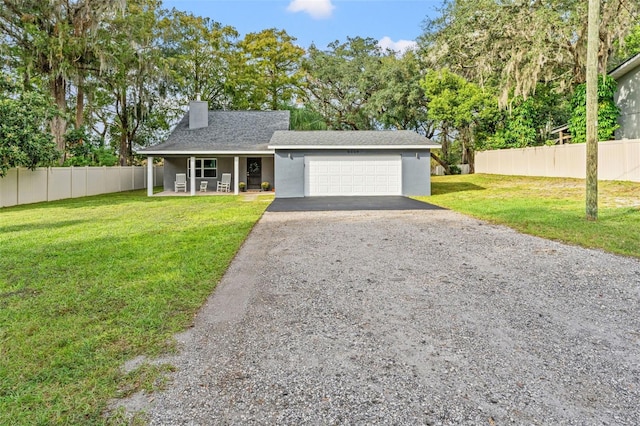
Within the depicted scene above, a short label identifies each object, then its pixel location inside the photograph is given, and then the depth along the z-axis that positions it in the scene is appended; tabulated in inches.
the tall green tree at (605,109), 708.0
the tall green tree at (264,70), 1155.9
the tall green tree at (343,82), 1189.7
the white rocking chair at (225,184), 757.9
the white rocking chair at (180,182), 759.7
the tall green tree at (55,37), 695.1
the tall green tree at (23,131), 490.9
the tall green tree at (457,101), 975.0
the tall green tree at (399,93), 1061.8
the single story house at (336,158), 627.5
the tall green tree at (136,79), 805.9
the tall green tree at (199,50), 1092.5
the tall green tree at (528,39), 642.8
